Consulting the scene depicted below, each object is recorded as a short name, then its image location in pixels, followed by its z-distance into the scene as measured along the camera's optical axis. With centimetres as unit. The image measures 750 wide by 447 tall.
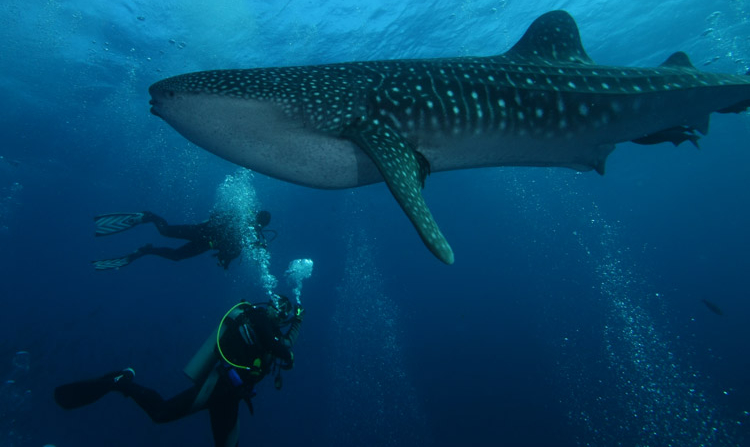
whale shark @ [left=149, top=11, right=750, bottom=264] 303
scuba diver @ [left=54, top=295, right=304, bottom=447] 612
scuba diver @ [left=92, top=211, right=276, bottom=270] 1152
